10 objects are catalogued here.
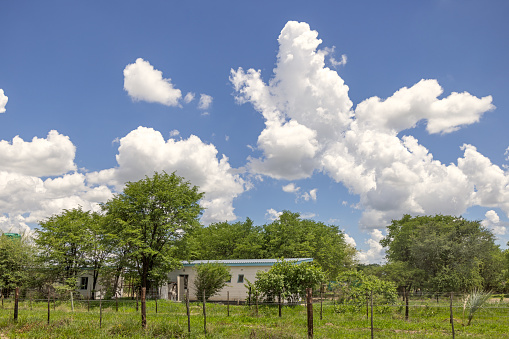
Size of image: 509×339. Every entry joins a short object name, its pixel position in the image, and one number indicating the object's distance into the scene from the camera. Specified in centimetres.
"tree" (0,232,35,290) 3844
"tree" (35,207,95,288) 3750
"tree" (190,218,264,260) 5212
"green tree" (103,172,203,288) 3428
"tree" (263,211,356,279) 5044
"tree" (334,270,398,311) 2538
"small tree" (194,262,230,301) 3372
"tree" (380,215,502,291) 3741
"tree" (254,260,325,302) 2555
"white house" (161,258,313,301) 3609
